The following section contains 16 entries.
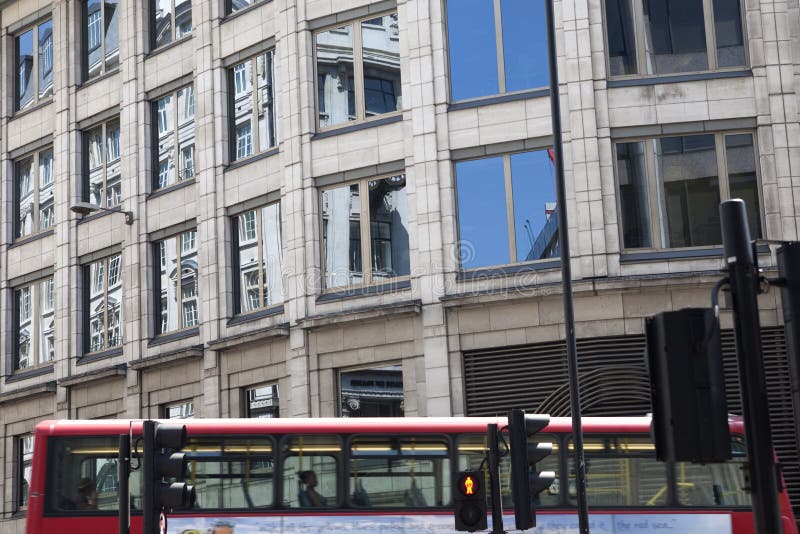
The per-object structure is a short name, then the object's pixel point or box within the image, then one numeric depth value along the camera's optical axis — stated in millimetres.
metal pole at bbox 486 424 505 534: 11508
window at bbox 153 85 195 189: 30531
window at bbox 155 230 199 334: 29938
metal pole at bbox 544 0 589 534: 15406
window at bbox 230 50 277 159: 28500
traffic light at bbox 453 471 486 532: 11945
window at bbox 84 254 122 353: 31875
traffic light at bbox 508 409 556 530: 11250
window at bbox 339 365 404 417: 25625
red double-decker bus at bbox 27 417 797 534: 17453
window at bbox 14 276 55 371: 34031
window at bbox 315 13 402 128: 26547
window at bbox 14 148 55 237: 34781
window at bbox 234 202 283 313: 27844
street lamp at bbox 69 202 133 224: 28522
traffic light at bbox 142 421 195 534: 9578
